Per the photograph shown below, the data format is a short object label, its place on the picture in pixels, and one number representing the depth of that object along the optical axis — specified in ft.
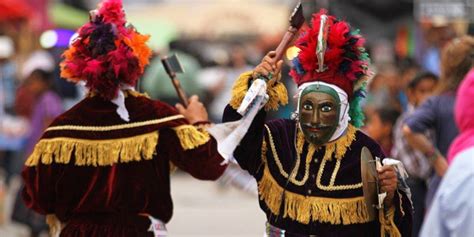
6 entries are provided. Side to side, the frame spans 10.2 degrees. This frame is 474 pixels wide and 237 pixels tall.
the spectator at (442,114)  57.20
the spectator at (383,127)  66.28
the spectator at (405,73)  82.16
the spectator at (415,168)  60.01
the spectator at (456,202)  37.63
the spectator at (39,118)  76.11
